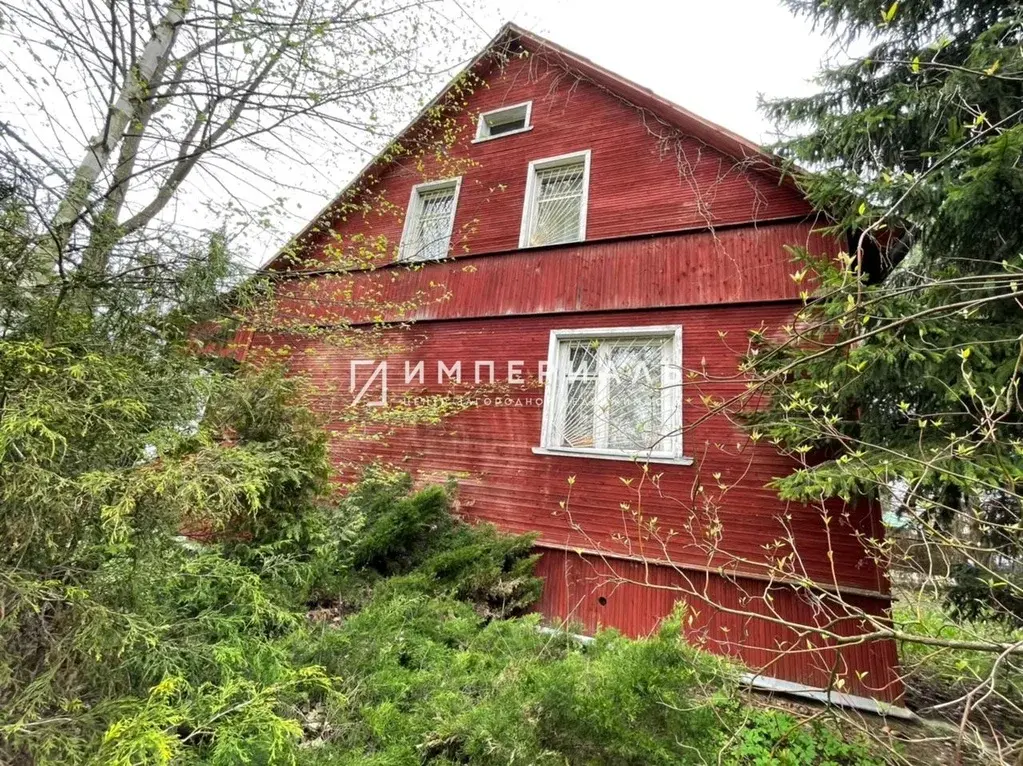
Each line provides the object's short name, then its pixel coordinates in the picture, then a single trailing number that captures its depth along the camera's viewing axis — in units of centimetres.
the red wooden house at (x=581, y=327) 468
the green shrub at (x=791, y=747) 298
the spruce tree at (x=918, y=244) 297
